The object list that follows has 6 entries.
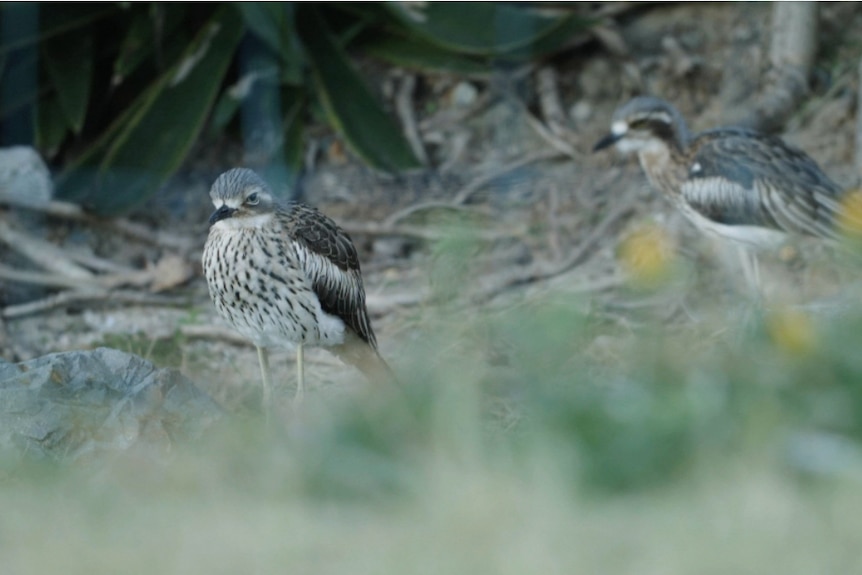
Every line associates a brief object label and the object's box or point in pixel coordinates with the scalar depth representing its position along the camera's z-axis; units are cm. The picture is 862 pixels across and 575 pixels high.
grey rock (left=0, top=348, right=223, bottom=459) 1001
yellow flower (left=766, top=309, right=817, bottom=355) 829
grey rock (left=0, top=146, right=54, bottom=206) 1789
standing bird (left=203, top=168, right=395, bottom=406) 1212
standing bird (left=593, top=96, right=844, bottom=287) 1429
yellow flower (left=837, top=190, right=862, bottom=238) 943
